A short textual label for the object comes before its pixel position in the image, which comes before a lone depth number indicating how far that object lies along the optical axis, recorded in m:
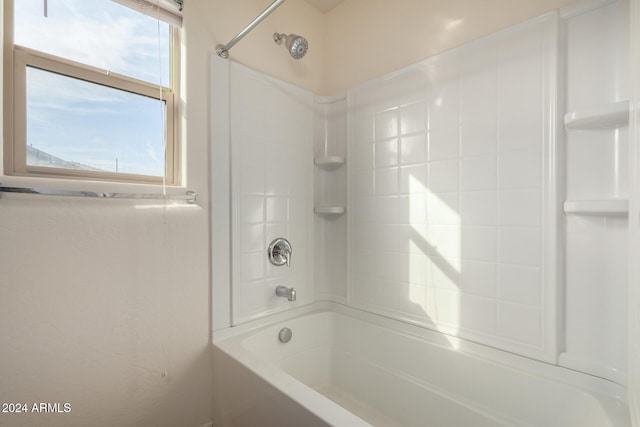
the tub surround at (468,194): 1.05
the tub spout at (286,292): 1.57
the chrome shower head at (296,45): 1.56
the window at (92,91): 1.04
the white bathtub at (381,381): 1.01
